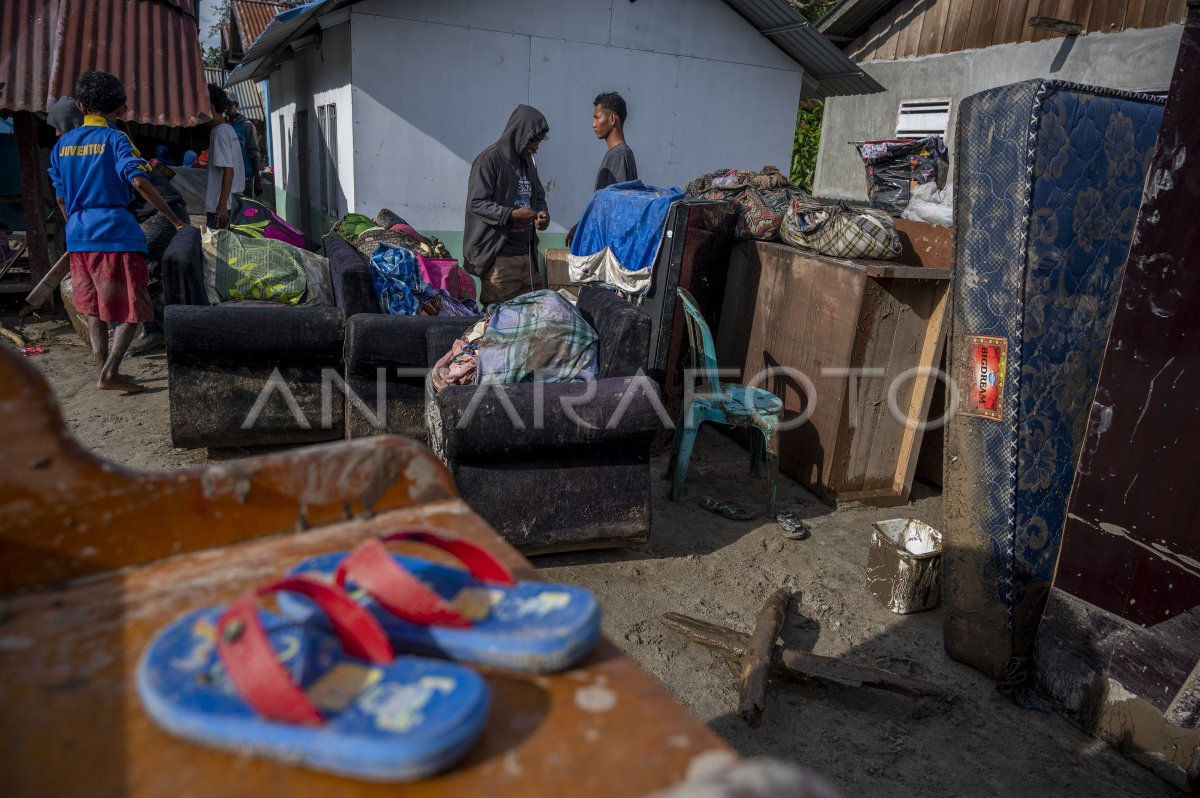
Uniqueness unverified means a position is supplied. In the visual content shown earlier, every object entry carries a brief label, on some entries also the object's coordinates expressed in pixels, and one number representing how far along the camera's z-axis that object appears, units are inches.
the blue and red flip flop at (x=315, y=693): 34.3
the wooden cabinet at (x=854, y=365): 164.1
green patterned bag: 185.5
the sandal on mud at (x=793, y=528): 157.9
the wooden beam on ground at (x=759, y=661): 102.3
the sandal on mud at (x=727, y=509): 164.6
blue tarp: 191.3
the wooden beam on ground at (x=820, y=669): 108.2
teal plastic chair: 162.2
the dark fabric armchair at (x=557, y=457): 127.7
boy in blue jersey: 186.7
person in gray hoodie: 204.4
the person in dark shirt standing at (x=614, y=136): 228.7
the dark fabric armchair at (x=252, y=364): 164.4
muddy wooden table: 34.7
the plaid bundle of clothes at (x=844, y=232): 167.0
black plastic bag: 199.6
